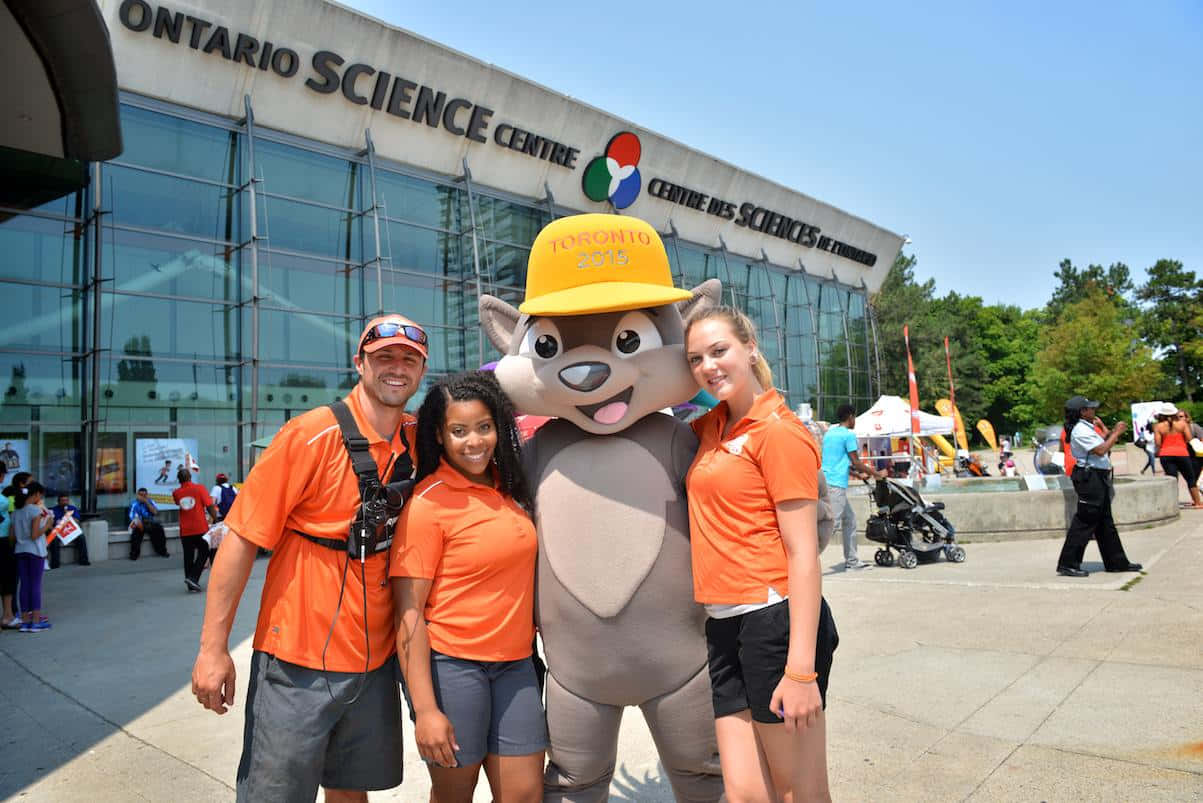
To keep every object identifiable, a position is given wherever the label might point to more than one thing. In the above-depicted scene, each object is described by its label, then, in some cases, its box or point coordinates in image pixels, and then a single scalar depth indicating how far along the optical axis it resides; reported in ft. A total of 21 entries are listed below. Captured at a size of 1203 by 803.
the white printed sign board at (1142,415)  83.41
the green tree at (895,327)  135.13
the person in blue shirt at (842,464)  28.81
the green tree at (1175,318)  156.35
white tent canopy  66.33
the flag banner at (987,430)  128.06
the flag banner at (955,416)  93.07
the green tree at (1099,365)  123.85
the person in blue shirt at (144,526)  44.06
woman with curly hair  7.73
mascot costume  8.42
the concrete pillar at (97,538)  43.19
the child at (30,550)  25.38
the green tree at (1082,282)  246.66
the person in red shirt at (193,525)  31.99
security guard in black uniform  23.45
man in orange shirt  7.74
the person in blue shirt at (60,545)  39.40
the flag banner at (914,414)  50.89
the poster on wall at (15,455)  42.73
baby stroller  29.40
